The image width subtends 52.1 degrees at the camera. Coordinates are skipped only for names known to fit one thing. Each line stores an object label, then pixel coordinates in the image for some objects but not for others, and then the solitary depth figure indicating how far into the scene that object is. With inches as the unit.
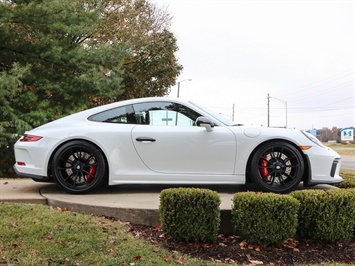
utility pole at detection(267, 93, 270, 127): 2417.2
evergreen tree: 425.4
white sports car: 176.2
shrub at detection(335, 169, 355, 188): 202.1
